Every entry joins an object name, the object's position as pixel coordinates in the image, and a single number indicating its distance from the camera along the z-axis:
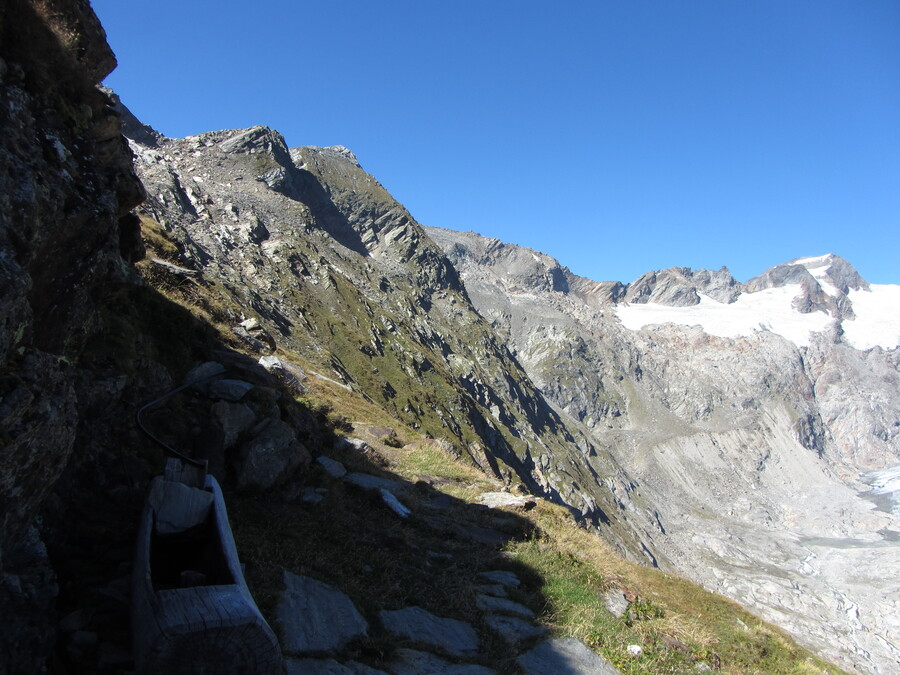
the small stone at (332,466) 13.98
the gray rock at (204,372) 11.30
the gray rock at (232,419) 10.34
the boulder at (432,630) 8.14
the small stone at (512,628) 9.01
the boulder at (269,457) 10.36
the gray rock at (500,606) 9.92
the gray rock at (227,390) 11.30
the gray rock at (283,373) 20.44
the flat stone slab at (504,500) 17.00
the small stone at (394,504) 13.33
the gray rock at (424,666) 7.10
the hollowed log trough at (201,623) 4.37
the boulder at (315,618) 6.78
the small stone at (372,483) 14.09
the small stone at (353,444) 17.89
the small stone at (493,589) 10.67
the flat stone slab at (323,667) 6.18
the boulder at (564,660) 8.23
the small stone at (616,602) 10.85
